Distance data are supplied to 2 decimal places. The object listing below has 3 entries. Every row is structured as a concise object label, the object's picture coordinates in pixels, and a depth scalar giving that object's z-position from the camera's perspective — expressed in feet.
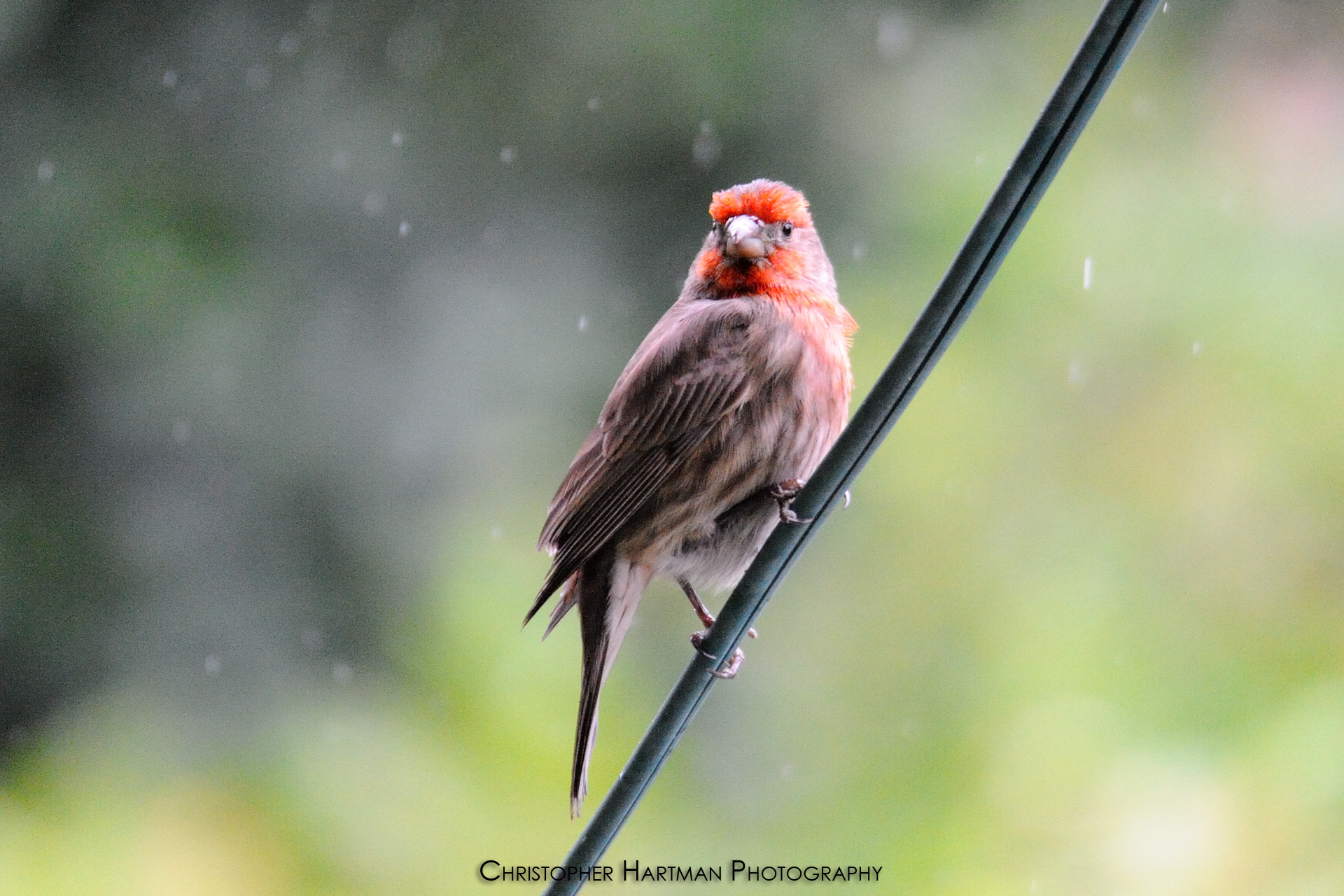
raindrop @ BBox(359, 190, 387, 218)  31.27
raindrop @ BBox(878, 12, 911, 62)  30.48
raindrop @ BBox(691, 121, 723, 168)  30.45
